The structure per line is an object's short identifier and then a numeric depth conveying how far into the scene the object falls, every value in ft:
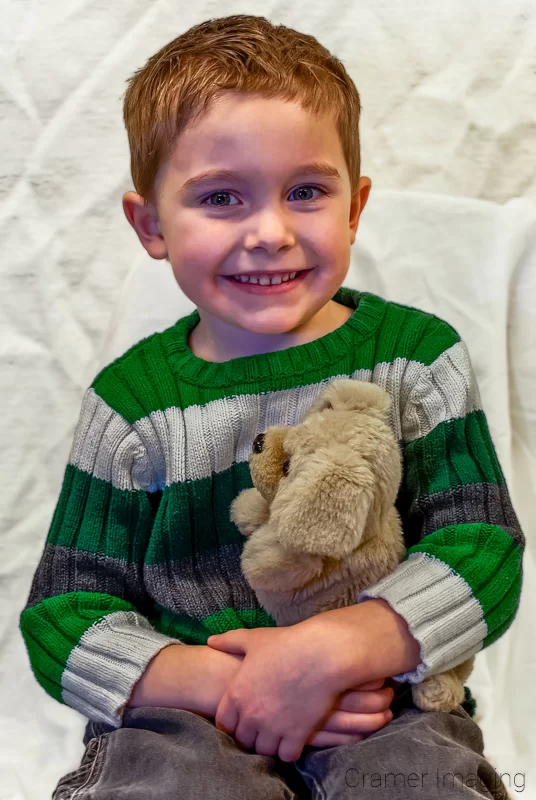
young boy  2.60
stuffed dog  2.27
